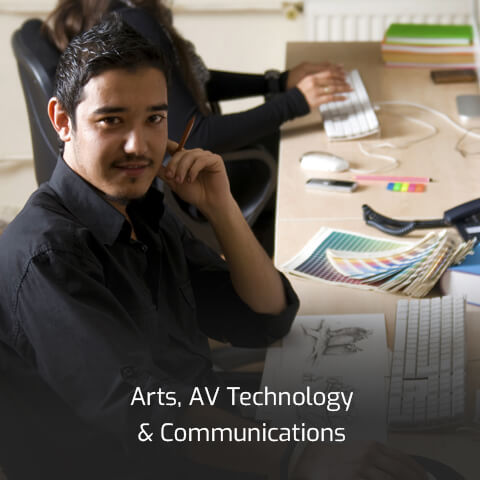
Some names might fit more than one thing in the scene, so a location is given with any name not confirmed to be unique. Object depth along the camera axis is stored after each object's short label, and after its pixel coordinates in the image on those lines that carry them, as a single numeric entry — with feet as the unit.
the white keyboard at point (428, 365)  7.48
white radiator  14.60
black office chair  10.09
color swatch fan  8.46
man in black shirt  7.16
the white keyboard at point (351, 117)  10.53
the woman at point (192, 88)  10.20
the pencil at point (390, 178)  9.75
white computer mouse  9.95
